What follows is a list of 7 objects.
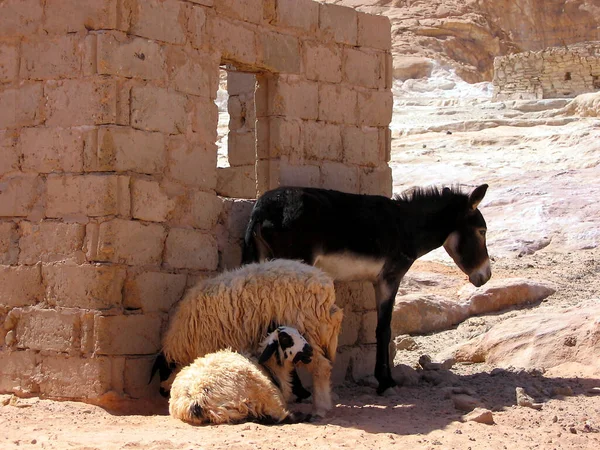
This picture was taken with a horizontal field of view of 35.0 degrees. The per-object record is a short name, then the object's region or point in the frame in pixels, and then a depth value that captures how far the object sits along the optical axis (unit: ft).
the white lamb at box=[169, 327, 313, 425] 20.80
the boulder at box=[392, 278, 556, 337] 37.22
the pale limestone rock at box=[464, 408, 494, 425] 21.85
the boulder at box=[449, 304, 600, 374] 28.96
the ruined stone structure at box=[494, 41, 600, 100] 102.99
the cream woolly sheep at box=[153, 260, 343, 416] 22.67
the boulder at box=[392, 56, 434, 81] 132.46
